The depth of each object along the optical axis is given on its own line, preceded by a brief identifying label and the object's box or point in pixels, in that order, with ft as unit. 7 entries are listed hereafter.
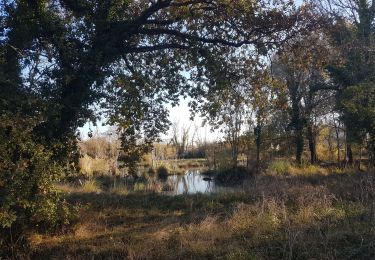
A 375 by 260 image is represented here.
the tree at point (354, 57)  73.97
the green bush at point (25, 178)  26.55
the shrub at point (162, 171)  110.07
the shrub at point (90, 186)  64.45
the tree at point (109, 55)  32.61
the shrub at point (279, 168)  88.24
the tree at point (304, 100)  96.16
